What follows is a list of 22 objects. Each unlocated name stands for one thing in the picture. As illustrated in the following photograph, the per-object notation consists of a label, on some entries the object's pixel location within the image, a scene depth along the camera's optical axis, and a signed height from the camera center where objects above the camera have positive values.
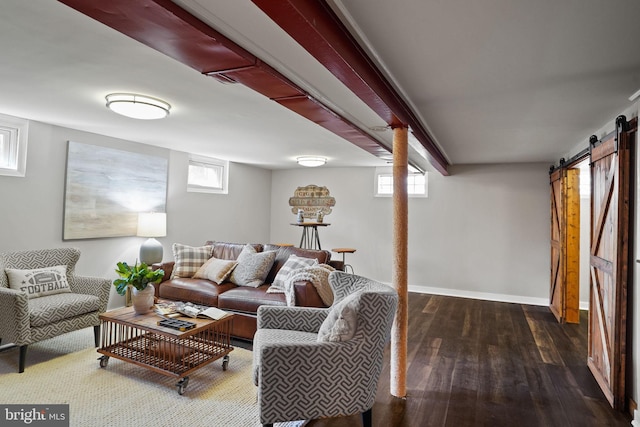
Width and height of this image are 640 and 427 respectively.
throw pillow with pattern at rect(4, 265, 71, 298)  3.26 -0.58
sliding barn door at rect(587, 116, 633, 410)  2.56 -0.20
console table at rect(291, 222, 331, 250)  6.80 -0.26
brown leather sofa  3.41 -0.74
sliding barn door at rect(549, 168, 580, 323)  4.62 -0.19
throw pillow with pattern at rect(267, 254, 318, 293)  3.85 -0.48
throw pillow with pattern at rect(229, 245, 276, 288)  4.12 -0.53
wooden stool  6.10 -0.41
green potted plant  3.10 -0.53
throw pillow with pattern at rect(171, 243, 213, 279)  4.45 -0.47
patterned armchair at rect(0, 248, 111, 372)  2.89 -0.75
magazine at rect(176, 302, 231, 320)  3.10 -0.78
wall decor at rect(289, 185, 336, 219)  7.24 +0.49
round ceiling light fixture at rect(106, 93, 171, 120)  2.90 +0.95
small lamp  4.66 -0.16
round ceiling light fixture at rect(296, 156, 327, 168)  5.69 +1.03
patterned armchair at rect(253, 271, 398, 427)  1.99 -0.80
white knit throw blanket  3.39 -0.54
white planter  3.15 -0.70
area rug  2.35 -1.26
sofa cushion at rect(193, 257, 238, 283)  4.22 -0.56
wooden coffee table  2.75 -1.07
